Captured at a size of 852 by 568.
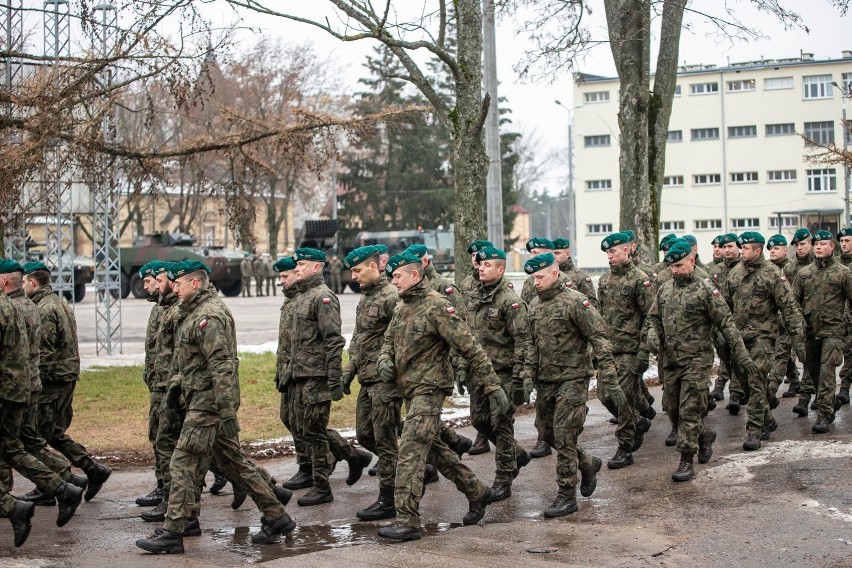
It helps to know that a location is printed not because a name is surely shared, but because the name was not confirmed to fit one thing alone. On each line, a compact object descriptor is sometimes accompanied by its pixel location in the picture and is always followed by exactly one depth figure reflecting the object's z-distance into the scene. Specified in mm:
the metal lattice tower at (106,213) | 14273
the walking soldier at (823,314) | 11594
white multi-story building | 62625
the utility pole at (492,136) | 17125
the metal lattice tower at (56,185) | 14805
